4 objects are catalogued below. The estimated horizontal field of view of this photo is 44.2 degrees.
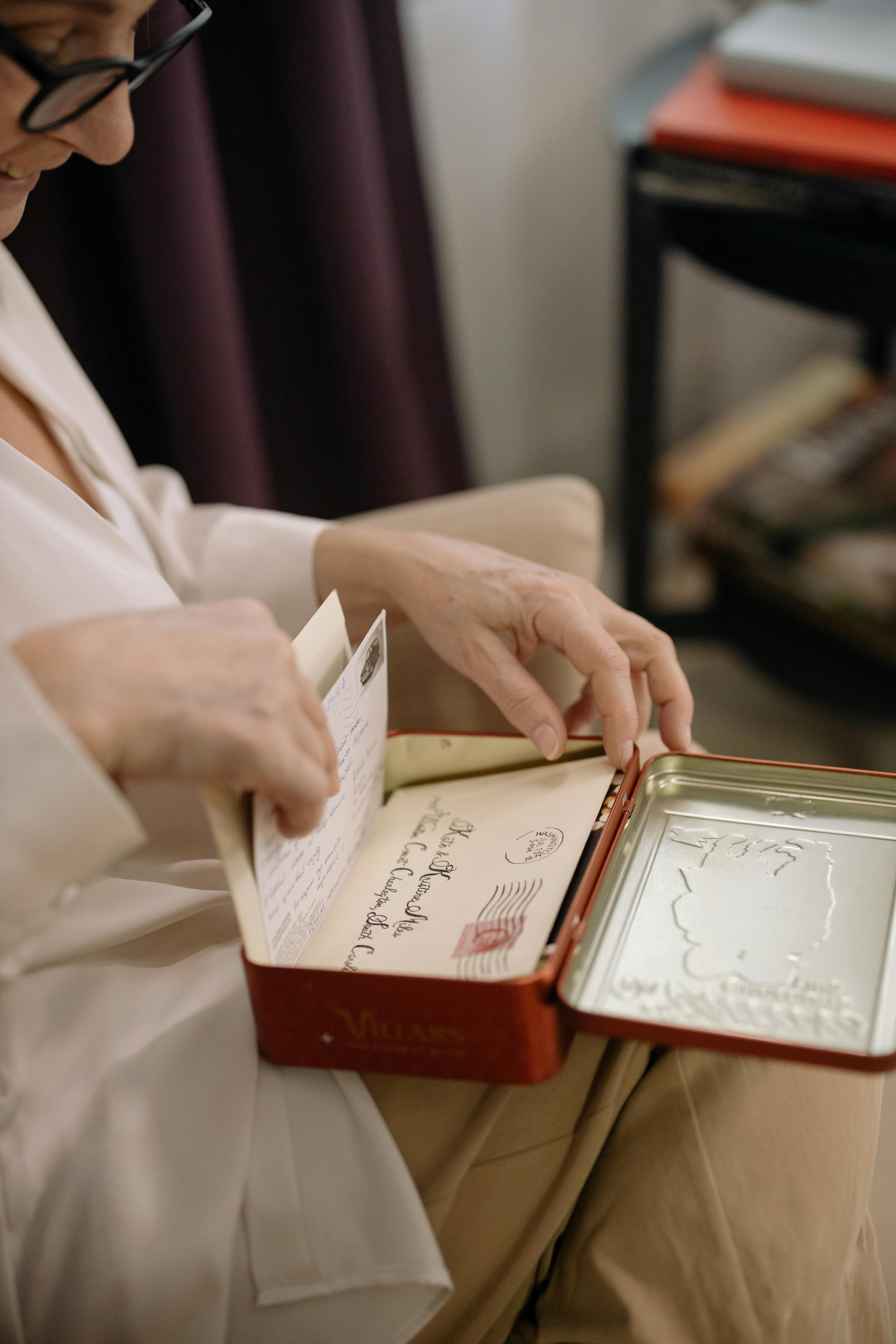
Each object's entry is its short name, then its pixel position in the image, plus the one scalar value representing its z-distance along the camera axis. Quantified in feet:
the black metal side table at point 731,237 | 3.63
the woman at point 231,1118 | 1.66
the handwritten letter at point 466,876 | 1.88
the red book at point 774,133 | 3.53
